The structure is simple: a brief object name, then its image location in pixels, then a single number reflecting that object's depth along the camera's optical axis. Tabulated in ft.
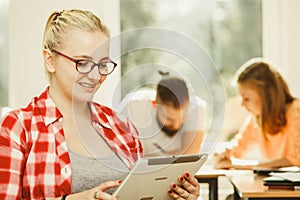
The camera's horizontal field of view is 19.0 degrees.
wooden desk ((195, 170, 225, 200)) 15.87
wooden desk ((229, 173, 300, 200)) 11.37
